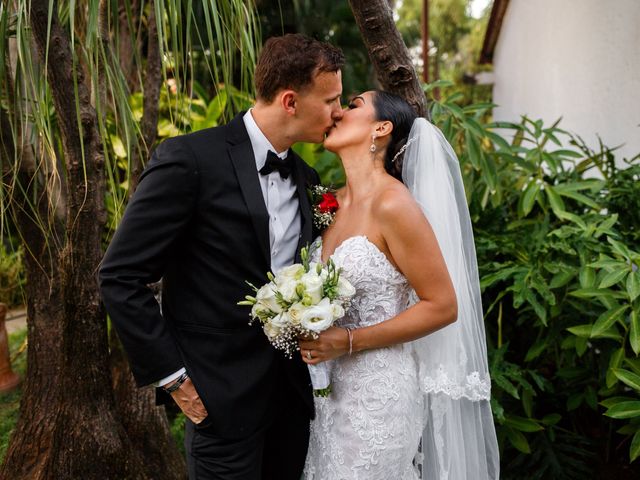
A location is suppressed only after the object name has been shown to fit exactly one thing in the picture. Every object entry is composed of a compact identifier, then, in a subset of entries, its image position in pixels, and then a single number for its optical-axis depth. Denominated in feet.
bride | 6.54
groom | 5.91
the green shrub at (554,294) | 8.43
